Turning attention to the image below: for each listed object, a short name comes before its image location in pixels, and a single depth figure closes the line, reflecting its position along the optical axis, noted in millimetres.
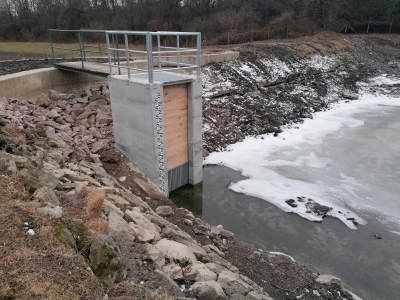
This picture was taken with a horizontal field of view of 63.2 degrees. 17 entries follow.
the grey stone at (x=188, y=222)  7220
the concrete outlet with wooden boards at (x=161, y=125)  8523
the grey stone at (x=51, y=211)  4203
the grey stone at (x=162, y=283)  3785
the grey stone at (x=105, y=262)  3646
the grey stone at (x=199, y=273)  4340
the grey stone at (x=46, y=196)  4613
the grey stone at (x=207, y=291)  3957
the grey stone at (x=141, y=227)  5172
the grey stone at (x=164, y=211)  7487
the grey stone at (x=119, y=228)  4777
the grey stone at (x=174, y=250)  4773
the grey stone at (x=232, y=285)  4367
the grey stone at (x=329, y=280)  5871
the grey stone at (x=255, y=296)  4393
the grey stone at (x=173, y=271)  4262
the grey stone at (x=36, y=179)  4859
